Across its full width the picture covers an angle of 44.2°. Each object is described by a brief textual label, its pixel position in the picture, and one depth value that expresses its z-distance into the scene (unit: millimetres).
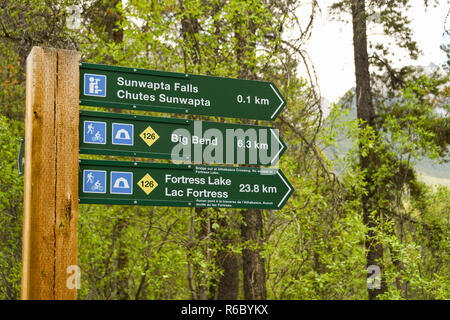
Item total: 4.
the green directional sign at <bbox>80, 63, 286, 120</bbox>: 3842
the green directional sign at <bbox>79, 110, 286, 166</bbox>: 3765
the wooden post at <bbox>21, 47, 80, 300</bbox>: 3354
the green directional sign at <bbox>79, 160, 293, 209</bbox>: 3709
